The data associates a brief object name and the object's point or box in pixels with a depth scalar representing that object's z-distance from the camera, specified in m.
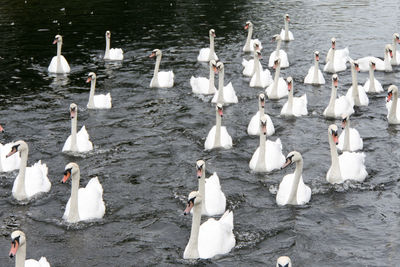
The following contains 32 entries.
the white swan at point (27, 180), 15.05
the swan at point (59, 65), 25.89
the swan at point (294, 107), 20.55
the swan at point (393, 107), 19.53
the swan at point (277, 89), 22.47
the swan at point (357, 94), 21.56
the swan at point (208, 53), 27.36
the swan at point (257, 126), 19.06
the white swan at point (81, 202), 14.01
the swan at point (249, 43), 29.47
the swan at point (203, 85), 23.17
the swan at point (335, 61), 25.67
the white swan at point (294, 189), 14.45
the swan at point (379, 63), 25.56
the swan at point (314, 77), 23.95
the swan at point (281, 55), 26.52
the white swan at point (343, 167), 15.70
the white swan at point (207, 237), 12.59
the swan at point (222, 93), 21.72
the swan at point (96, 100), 21.62
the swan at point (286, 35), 31.31
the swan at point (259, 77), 23.77
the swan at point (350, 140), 17.70
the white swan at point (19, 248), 11.10
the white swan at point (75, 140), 17.73
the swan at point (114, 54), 27.56
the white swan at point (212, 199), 14.42
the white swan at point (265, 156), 16.31
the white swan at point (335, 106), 20.53
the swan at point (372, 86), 22.98
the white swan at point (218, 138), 17.95
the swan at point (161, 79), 24.00
